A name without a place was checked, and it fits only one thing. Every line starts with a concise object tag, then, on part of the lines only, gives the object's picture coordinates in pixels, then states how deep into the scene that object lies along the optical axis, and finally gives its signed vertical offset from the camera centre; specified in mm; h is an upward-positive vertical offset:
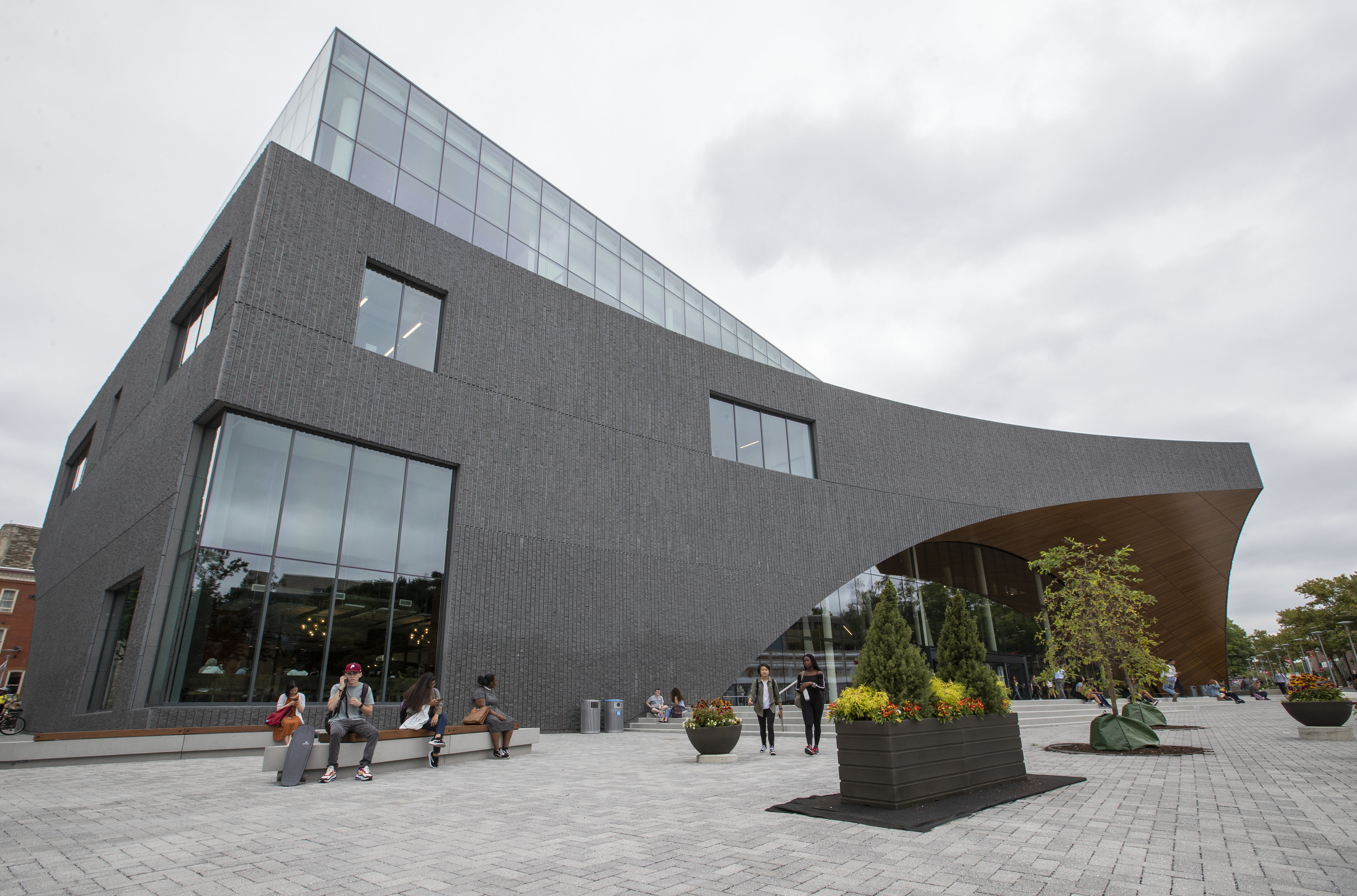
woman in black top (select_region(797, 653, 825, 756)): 10984 -520
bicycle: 19234 -1270
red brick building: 47156 +4703
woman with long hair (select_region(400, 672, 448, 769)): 9812 -535
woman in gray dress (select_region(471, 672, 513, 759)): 10922 -849
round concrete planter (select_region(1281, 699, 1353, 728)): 12219 -931
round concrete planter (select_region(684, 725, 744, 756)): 10211 -1066
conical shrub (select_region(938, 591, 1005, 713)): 7281 +55
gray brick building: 12625 +4711
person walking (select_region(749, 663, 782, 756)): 11555 -601
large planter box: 5895 -853
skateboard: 7789 -956
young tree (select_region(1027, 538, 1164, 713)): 11680 +618
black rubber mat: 5340 -1182
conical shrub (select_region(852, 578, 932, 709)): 6457 +34
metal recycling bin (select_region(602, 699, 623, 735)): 16297 -1167
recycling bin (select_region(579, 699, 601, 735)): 15844 -1112
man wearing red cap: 8266 -554
